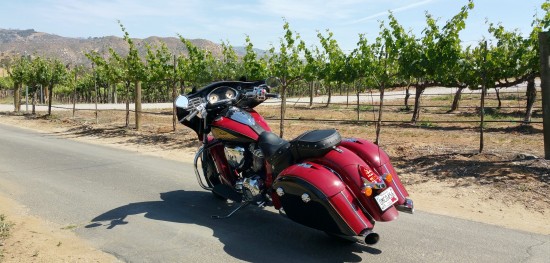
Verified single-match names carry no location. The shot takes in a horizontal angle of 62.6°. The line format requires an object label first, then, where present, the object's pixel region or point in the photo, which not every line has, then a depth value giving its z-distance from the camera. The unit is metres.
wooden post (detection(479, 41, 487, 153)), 8.99
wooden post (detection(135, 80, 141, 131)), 16.47
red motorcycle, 3.97
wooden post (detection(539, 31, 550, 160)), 7.66
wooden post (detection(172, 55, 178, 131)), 15.54
